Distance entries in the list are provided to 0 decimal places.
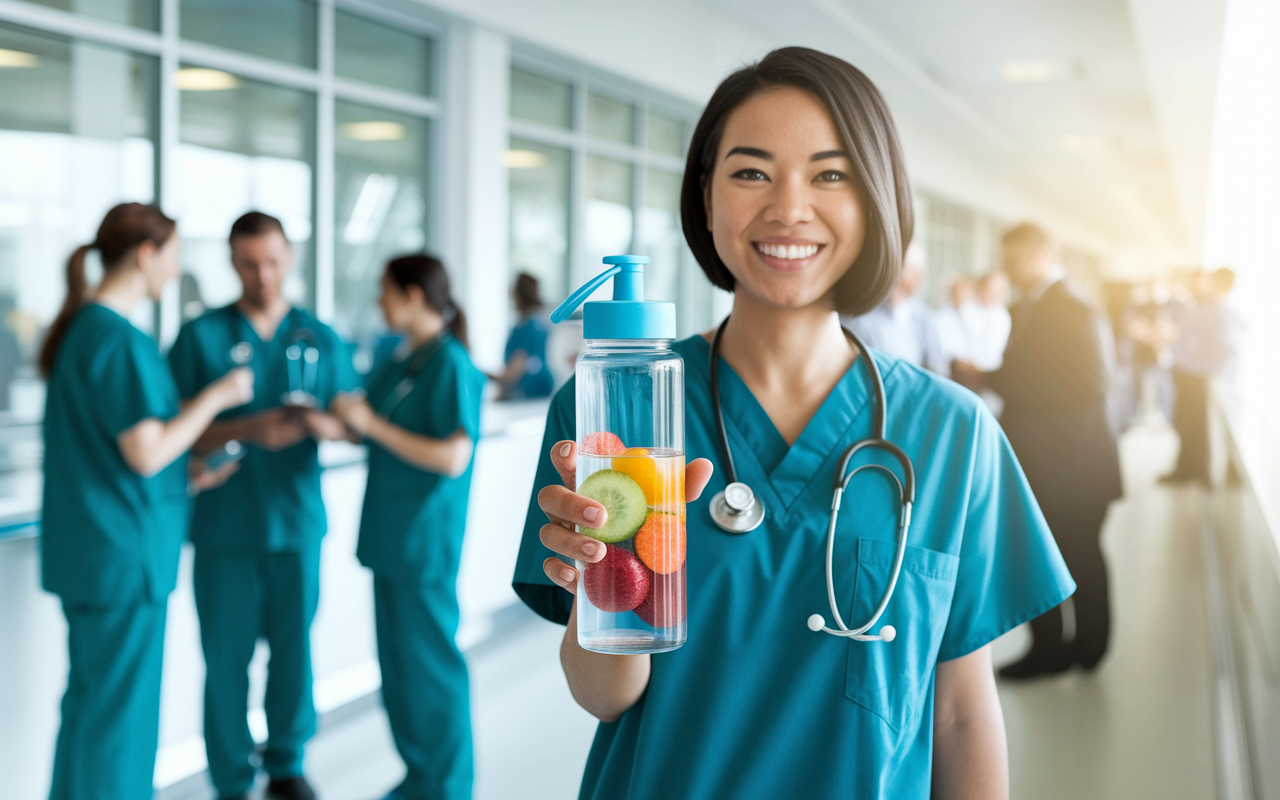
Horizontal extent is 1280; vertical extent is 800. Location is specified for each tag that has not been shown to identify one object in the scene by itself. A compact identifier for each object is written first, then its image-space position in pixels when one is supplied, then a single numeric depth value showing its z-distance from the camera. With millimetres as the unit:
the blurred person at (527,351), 4699
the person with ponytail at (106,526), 2143
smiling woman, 867
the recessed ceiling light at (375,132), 4070
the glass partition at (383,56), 3957
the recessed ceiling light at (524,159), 4949
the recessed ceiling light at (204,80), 3299
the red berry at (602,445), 747
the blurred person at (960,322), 7636
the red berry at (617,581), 733
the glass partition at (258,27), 3326
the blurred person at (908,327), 4238
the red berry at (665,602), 759
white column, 4312
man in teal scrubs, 2539
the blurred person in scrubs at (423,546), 2496
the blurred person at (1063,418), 3479
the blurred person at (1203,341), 6035
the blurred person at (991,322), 7879
